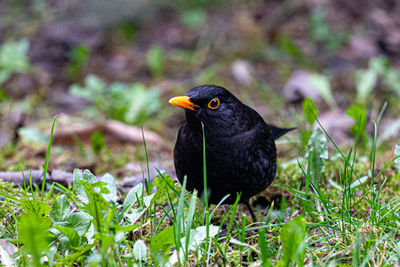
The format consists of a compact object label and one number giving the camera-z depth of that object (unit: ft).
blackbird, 17.74
